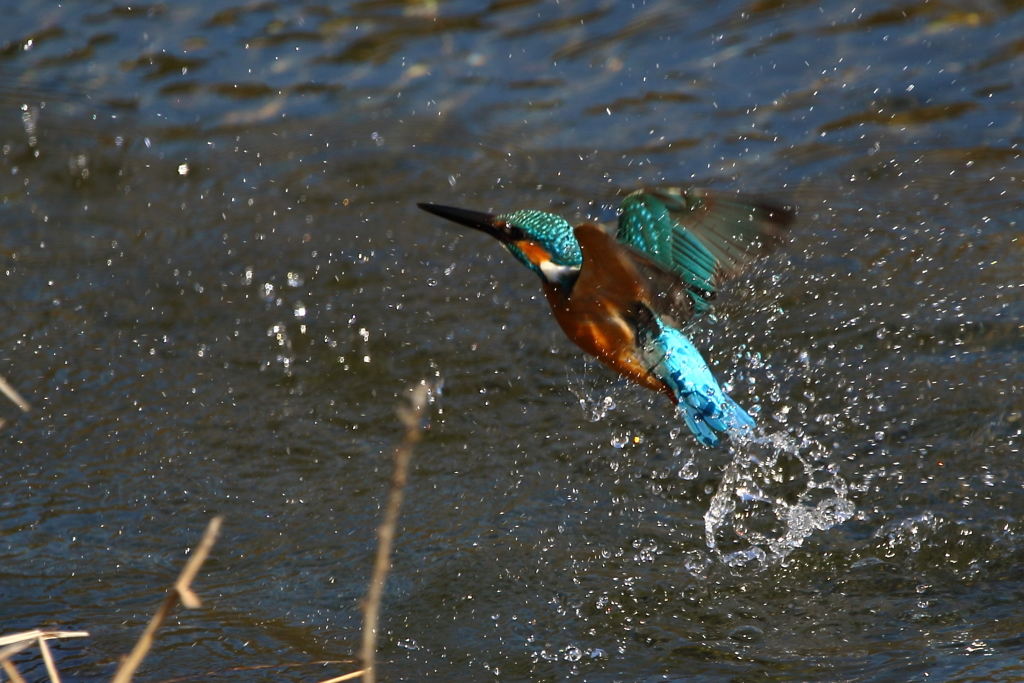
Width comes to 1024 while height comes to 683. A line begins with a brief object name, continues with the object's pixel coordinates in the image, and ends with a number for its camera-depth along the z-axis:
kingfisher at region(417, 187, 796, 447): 7.79
